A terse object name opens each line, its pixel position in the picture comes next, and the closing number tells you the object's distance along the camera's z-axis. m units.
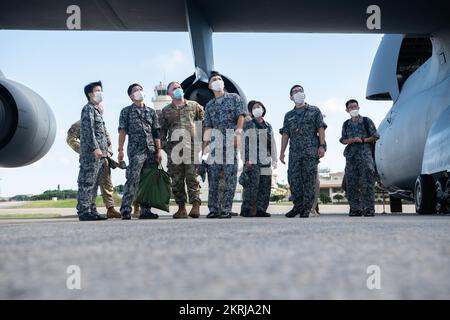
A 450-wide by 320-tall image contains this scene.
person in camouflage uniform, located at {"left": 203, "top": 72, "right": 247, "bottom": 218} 7.00
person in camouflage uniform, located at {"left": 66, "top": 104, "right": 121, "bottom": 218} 8.09
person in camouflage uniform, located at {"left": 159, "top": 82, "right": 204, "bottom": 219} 7.39
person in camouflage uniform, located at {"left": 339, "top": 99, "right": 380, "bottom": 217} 8.08
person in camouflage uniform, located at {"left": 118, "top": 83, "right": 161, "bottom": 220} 7.20
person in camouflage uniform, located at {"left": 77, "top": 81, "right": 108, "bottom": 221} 6.84
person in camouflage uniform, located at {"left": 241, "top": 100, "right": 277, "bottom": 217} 8.23
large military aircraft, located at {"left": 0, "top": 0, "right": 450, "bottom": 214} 6.95
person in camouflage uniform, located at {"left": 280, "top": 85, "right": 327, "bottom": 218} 7.52
